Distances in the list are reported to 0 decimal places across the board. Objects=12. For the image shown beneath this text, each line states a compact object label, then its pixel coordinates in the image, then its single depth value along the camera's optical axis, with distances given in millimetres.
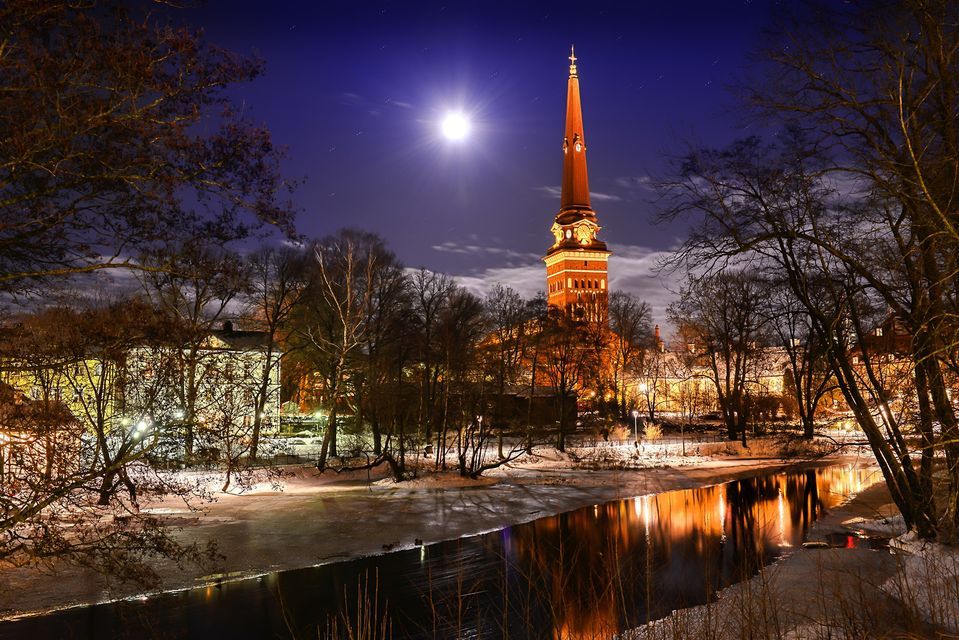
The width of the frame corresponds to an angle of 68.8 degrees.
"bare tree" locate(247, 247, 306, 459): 40906
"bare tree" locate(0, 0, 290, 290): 8992
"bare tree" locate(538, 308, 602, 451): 47812
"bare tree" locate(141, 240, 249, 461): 10695
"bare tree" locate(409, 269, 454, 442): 40094
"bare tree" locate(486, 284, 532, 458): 42253
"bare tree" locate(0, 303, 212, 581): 9633
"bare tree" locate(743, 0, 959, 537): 10188
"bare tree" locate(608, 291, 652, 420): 66050
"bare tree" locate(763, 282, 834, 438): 18516
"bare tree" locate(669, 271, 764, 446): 45094
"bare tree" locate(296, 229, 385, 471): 37344
